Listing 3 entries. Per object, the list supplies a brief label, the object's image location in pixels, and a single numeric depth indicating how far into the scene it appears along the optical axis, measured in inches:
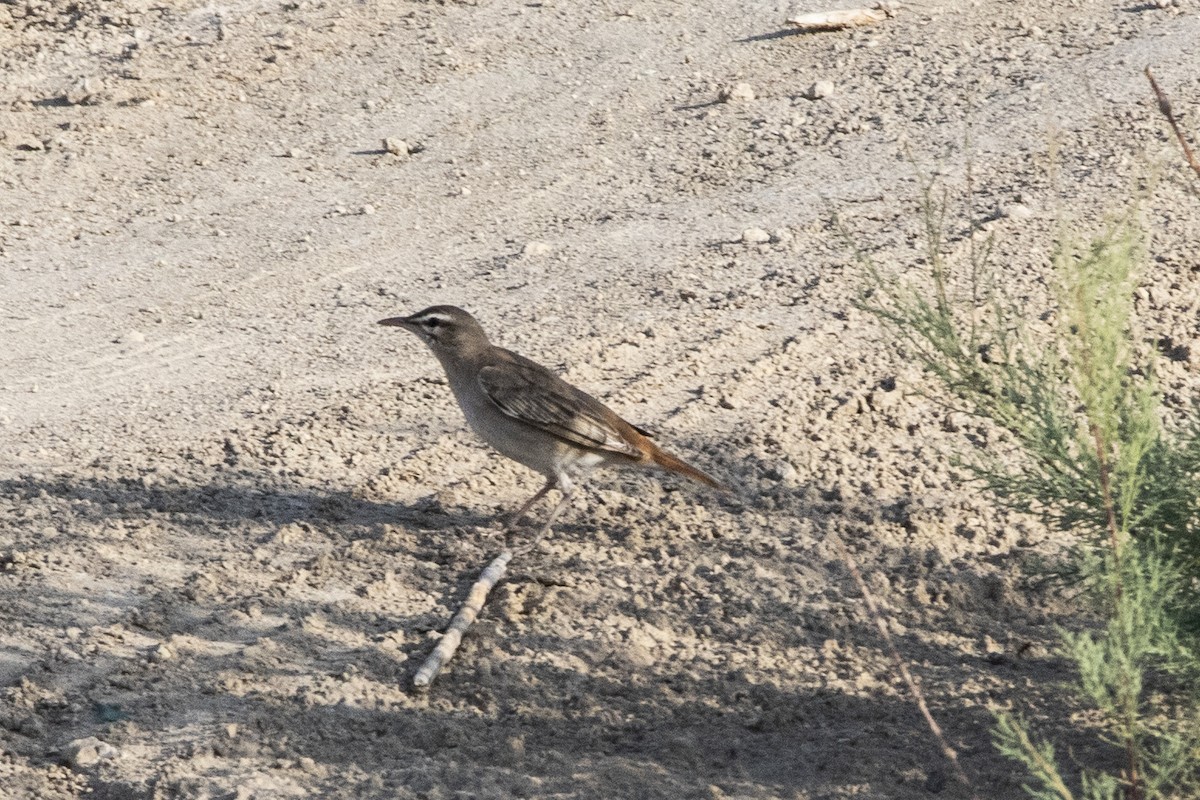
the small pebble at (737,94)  969.5
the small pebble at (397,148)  957.2
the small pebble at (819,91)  957.2
